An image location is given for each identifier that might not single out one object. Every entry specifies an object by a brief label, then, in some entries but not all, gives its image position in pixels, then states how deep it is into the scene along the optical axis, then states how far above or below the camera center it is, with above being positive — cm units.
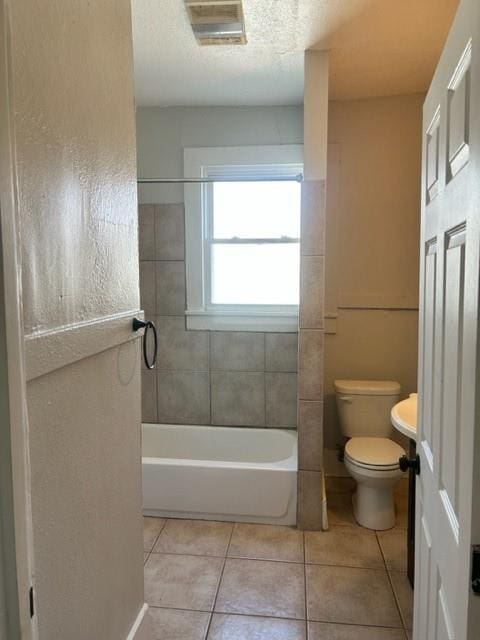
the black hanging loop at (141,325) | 161 -14
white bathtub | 270 -118
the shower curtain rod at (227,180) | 279 +63
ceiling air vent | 199 +117
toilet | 261 -96
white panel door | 78 -13
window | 321 +29
